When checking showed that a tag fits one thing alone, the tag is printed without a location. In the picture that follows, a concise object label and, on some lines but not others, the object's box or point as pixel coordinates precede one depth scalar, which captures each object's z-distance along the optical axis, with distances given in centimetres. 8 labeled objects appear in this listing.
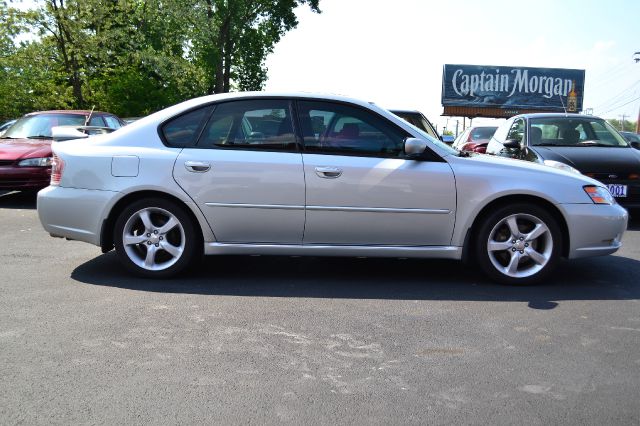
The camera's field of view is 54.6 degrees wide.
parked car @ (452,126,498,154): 1478
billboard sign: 5012
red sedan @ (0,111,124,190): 929
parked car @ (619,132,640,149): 1787
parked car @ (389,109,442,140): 1042
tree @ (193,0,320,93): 3139
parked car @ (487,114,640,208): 789
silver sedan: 499
